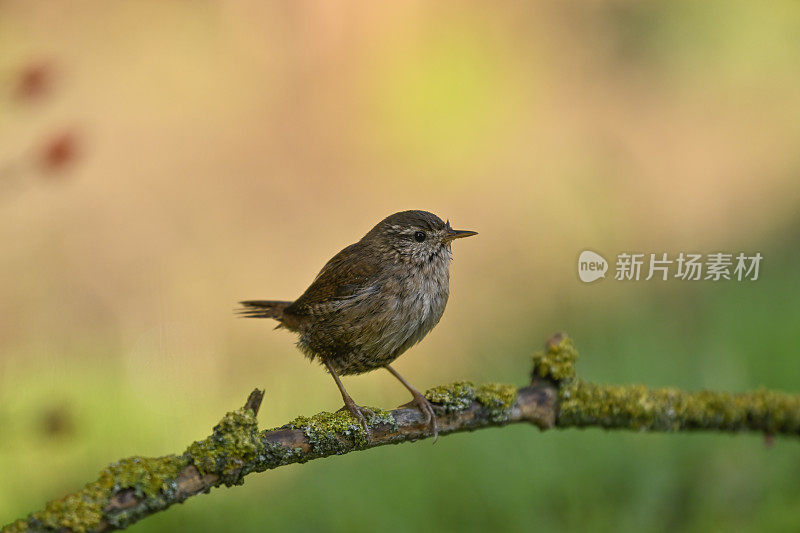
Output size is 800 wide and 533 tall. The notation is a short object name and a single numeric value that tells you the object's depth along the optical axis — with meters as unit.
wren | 5.70
